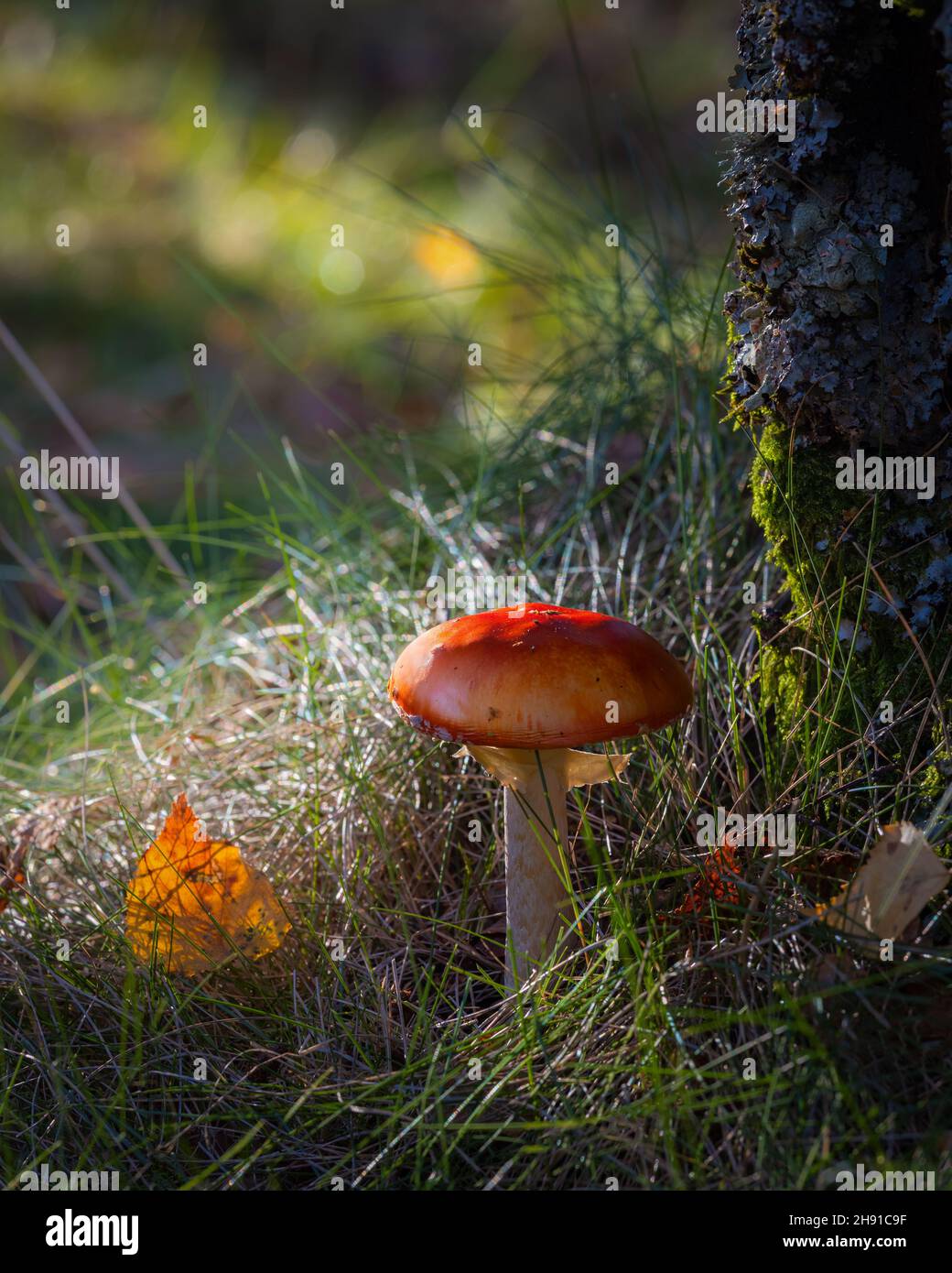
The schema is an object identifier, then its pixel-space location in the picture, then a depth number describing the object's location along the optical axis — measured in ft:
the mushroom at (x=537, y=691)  2.26
